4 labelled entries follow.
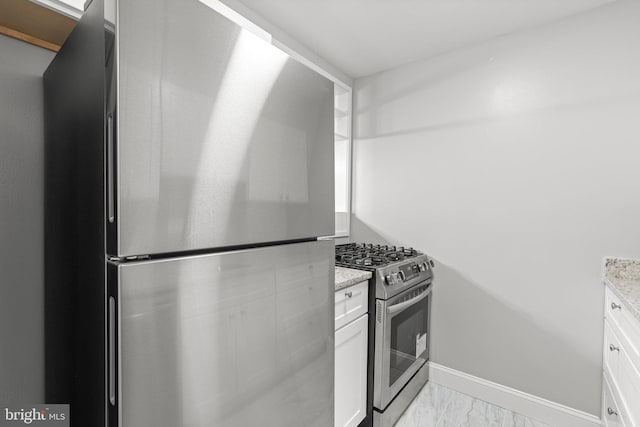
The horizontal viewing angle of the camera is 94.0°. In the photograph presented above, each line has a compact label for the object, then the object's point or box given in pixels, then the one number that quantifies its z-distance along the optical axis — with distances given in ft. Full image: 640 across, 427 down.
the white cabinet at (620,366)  3.68
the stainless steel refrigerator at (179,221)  2.10
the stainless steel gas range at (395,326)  5.71
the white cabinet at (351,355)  4.93
